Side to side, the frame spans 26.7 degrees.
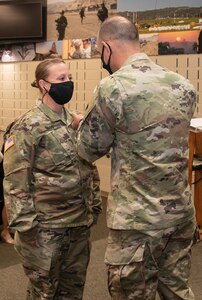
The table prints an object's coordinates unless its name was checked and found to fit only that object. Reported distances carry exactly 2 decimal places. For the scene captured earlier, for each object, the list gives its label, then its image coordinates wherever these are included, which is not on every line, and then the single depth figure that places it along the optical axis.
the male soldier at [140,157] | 1.64
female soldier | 1.99
